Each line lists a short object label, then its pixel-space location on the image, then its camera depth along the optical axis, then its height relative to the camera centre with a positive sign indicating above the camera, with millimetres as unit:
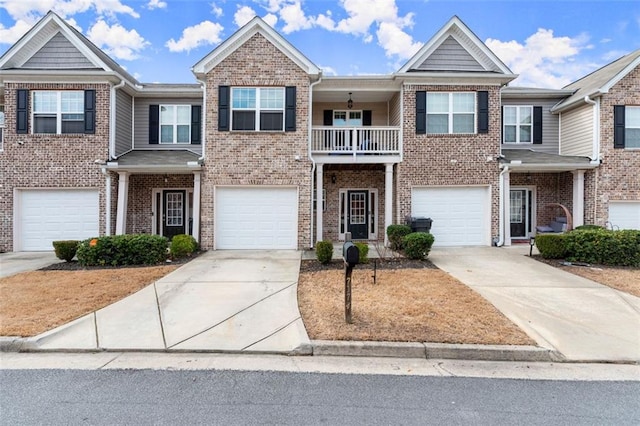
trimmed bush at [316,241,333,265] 9430 -1021
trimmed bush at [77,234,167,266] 9430 -1057
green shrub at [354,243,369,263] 9086 -987
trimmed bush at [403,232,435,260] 10008 -883
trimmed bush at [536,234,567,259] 9898 -878
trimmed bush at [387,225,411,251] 11516 -694
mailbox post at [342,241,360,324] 5008 -735
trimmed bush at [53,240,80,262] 10047 -1075
